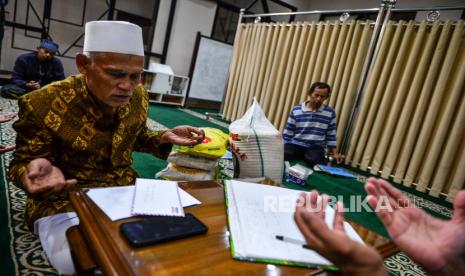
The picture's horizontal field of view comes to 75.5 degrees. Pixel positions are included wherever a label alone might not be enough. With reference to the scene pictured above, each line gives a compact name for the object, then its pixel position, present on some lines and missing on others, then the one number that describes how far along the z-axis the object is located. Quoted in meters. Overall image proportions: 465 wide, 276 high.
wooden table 0.58
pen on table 0.76
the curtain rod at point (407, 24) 3.03
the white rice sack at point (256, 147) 1.92
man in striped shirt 3.37
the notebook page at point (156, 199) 0.77
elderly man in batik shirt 1.00
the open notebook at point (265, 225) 0.69
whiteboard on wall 6.45
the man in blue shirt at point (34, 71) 3.62
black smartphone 0.64
